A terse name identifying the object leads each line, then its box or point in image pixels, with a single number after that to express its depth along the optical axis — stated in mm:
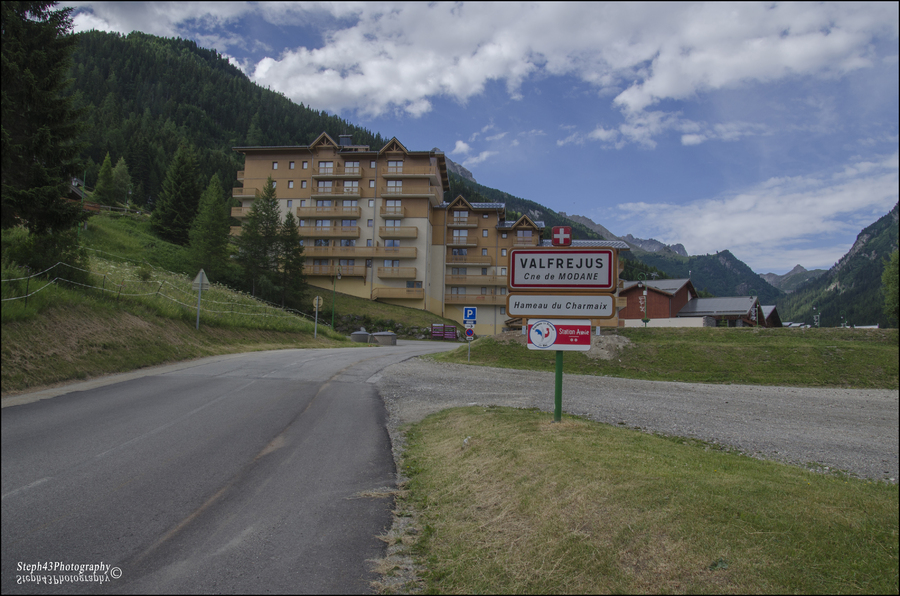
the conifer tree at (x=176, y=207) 61750
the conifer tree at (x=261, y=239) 55312
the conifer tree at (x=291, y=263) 56312
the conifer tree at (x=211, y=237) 50406
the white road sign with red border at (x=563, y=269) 7406
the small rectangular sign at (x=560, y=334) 7430
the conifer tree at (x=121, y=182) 75638
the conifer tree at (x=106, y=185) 66294
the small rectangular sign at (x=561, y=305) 7340
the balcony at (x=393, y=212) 64312
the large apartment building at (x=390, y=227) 64625
